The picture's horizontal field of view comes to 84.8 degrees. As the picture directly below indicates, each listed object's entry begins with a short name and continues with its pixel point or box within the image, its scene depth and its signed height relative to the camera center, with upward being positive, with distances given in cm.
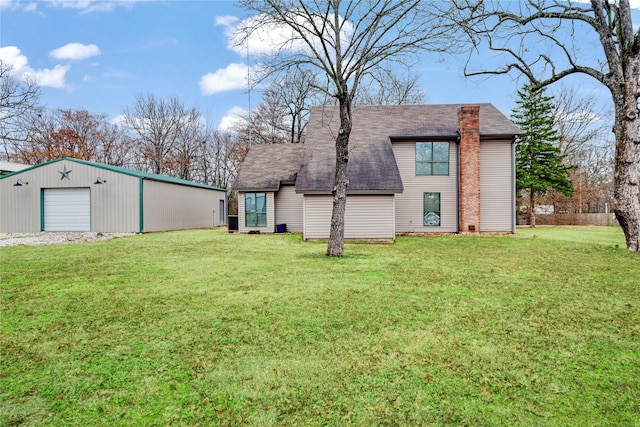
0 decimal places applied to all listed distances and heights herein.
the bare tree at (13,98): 1700 +574
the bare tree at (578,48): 983 +511
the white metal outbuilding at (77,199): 1747 +78
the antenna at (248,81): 1026 +396
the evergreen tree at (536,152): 2467 +438
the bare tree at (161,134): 3341 +779
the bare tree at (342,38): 930 +482
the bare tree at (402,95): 2844 +979
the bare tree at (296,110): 2800 +861
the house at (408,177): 1365 +162
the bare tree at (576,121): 2888 +773
